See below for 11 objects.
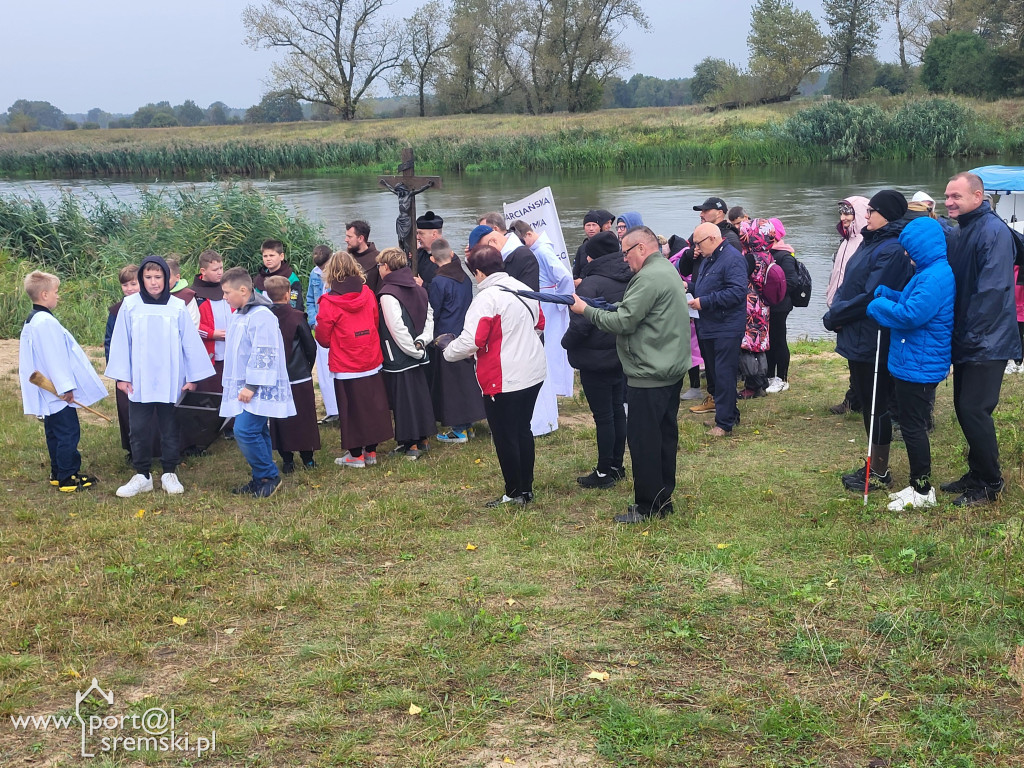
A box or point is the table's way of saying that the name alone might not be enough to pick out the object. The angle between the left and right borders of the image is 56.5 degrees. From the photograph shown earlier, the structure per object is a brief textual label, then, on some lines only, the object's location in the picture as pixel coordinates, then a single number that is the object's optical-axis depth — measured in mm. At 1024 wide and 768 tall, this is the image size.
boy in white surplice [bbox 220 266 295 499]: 6355
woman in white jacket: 5820
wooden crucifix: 9938
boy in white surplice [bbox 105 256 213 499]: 6535
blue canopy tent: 12906
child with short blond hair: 6488
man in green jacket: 5355
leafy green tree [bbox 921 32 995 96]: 46281
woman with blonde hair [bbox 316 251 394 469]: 7023
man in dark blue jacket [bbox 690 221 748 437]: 7590
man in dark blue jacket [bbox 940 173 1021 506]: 5215
